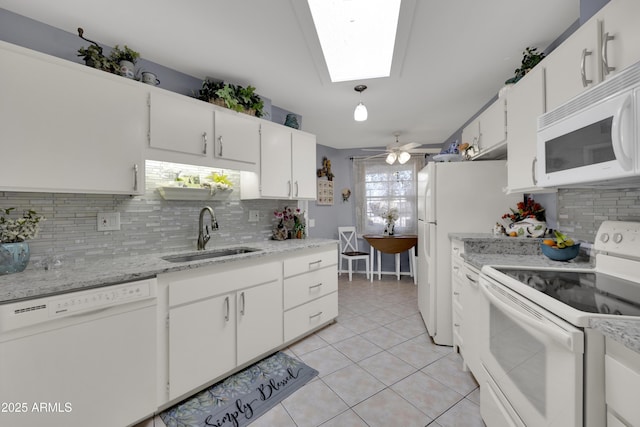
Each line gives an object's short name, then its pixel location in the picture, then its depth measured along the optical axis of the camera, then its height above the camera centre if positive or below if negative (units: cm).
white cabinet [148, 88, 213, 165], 180 +63
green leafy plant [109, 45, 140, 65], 173 +105
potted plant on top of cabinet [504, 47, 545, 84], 181 +104
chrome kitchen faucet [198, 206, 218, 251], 213 -18
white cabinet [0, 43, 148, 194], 133 +49
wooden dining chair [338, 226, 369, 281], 489 -58
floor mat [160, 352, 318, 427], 150 -118
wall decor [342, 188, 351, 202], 511 +33
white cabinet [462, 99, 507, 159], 200 +67
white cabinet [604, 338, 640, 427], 65 -46
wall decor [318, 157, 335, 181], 479 +77
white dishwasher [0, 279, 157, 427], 110 -68
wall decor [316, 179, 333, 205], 473 +35
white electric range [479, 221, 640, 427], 77 -43
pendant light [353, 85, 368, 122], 241 +92
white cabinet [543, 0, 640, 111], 101 +69
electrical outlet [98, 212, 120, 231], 175 -5
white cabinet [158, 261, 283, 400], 157 -74
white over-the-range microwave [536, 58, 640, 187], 86 +28
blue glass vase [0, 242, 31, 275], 132 -22
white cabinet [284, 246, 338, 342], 229 -76
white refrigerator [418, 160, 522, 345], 226 +1
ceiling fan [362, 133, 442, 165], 385 +89
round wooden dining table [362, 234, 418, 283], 430 -55
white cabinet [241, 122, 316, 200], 249 +46
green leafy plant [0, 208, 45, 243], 135 -7
